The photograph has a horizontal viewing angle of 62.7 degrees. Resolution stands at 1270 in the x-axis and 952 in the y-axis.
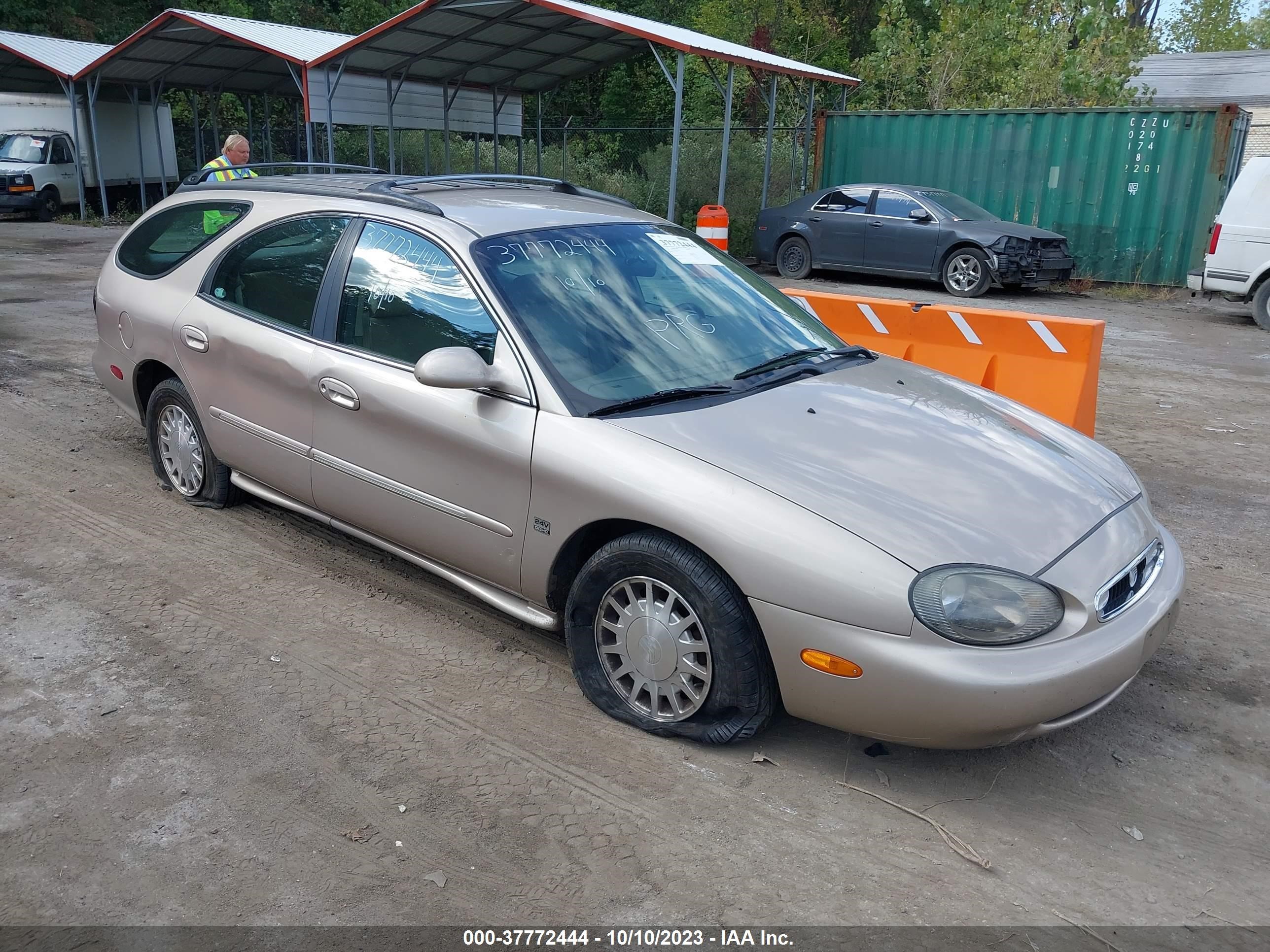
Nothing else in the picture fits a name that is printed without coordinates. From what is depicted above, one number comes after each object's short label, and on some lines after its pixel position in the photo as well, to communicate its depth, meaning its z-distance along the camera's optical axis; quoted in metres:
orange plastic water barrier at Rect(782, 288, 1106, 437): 6.03
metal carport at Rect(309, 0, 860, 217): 15.01
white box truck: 22.98
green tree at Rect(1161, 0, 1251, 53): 59.97
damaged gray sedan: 14.76
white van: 12.13
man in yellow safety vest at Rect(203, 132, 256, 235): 7.36
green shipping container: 15.66
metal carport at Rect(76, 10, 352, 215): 19.33
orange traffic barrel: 11.52
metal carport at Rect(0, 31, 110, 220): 22.95
